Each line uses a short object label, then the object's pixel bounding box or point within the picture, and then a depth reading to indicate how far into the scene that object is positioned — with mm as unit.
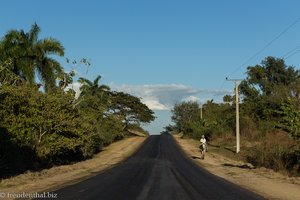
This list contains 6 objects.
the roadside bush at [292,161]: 25750
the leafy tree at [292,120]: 25219
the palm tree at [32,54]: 37250
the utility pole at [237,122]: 44719
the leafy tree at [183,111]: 131312
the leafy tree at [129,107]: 90250
